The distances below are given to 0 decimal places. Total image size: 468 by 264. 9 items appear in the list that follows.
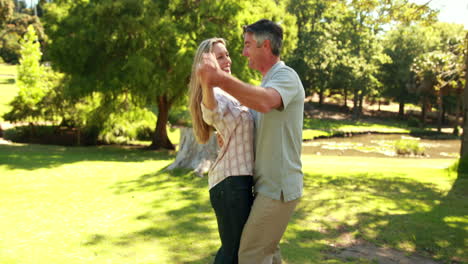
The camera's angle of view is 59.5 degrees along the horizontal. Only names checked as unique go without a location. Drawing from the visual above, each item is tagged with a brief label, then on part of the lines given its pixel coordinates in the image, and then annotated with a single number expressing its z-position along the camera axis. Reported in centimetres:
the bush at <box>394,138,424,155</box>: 2342
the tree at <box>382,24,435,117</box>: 4541
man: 269
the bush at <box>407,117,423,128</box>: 4327
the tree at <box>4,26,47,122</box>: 2091
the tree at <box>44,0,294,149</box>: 1593
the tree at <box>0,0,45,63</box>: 2445
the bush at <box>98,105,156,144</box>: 2045
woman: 273
